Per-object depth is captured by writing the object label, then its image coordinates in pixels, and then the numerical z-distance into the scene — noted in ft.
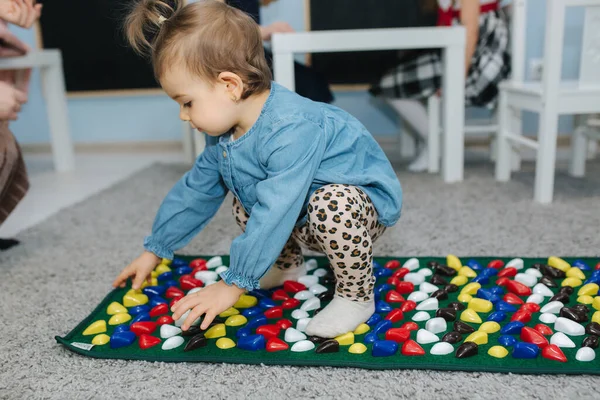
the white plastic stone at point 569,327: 2.69
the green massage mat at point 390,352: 2.47
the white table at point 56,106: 7.56
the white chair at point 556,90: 4.89
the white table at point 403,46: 5.69
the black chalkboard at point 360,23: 8.02
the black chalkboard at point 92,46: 8.82
